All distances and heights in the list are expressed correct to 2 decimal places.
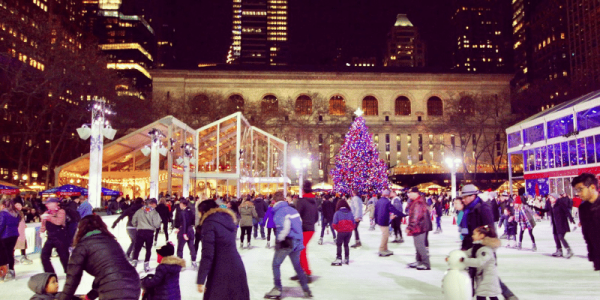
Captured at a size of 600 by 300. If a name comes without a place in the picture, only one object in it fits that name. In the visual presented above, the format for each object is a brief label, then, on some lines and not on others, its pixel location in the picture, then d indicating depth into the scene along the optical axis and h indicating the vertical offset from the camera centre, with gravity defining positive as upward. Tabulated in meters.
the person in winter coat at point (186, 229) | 9.52 -0.73
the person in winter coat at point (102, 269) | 3.53 -0.55
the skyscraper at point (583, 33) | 86.33 +28.76
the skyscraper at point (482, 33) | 161.88 +51.75
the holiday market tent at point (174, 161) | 30.02 +2.10
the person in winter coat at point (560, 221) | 10.53 -0.67
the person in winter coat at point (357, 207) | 13.05 -0.43
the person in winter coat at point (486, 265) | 5.14 -0.78
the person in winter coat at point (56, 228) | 7.83 -0.58
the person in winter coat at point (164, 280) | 4.32 -0.77
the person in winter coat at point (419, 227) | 9.00 -0.66
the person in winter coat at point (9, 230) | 8.20 -0.63
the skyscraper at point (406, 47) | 166.50 +48.28
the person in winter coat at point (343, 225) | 9.68 -0.67
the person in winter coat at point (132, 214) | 10.11 -0.45
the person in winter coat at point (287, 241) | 6.97 -0.71
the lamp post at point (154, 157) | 22.30 +1.65
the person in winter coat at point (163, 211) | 13.59 -0.52
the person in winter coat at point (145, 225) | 9.13 -0.61
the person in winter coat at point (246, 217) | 13.34 -0.69
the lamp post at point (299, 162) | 37.81 +2.25
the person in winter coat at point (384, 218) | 11.48 -0.63
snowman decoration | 4.47 -0.82
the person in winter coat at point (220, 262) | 4.43 -0.64
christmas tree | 34.53 +1.69
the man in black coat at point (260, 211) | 15.93 -0.64
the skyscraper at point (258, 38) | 185.00 +58.06
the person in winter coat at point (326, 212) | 14.77 -0.64
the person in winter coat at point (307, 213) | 9.03 -0.40
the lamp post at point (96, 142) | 14.38 +1.50
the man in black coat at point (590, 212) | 4.10 -0.19
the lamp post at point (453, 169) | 26.23 +1.22
